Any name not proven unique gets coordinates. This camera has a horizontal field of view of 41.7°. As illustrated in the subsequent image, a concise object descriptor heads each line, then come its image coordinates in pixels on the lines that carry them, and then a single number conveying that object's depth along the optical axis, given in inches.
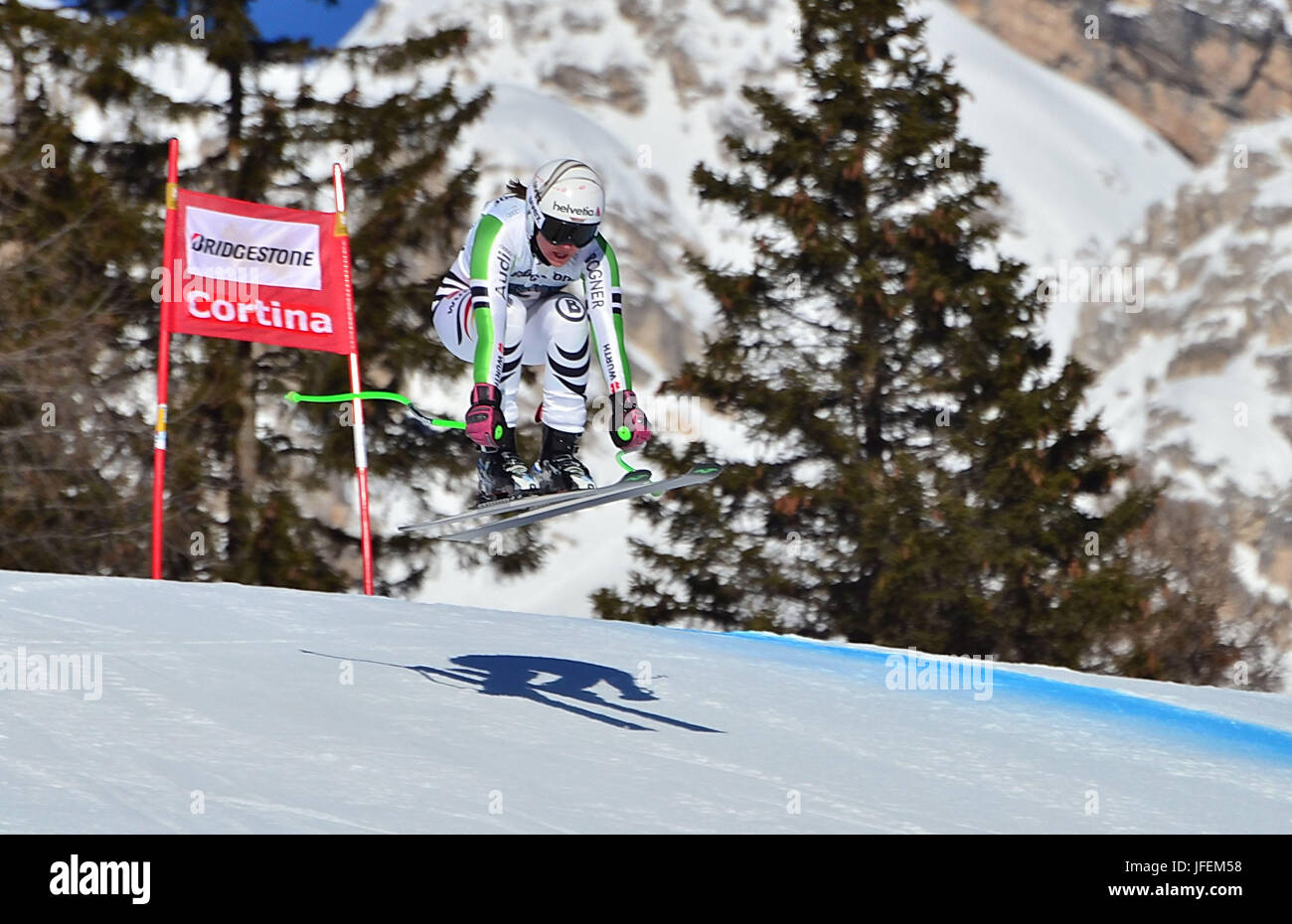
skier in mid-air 267.4
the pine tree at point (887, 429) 824.3
